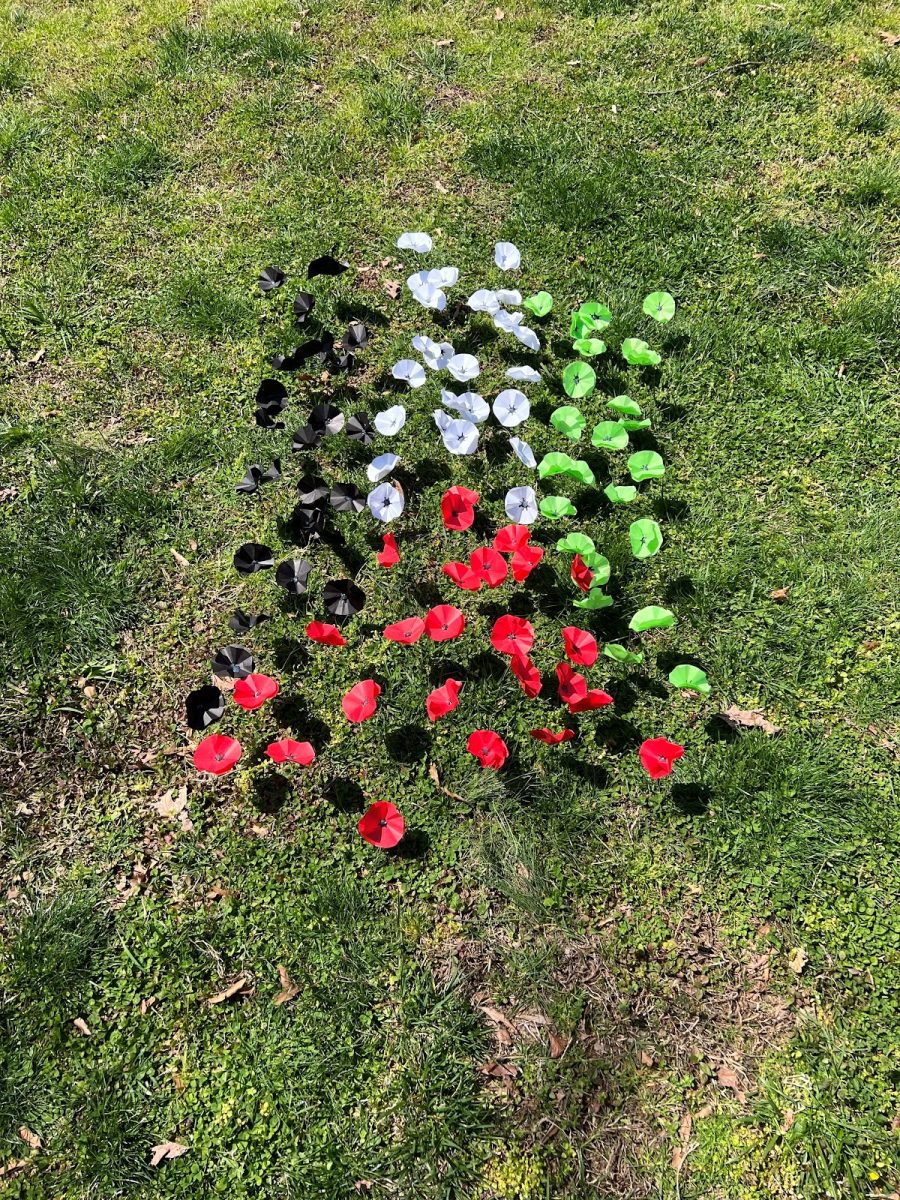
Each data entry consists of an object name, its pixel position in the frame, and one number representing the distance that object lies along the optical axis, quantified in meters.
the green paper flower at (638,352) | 3.32
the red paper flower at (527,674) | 2.53
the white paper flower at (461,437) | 3.00
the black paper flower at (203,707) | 2.55
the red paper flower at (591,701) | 2.48
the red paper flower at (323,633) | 2.61
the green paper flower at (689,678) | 2.50
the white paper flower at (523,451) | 2.95
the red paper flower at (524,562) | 2.71
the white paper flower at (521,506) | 2.92
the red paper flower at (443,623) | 2.62
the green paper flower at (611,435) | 3.07
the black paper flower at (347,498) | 2.94
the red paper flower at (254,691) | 2.52
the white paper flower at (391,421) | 3.14
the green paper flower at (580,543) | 2.75
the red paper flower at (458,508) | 2.84
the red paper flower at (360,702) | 2.53
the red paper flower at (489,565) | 2.68
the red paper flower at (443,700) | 2.50
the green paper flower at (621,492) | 2.98
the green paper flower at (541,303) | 3.44
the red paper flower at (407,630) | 2.61
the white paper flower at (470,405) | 3.05
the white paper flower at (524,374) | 3.18
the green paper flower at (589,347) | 3.30
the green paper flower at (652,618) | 2.57
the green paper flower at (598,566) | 2.73
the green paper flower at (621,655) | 2.58
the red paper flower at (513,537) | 2.78
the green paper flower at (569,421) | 3.08
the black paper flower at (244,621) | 2.72
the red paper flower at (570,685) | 2.50
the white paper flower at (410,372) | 3.22
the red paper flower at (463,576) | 2.68
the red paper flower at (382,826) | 2.32
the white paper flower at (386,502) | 2.89
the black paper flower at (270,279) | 3.56
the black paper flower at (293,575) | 2.75
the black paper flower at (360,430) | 3.09
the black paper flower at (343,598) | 2.71
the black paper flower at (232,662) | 2.60
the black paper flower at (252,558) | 2.83
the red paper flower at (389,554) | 2.76
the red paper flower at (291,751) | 2.44
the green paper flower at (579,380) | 3.17
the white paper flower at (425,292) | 3.38
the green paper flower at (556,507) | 2.88
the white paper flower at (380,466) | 3.00
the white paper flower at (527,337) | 3.26
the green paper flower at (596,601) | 2.68
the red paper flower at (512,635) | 2.55
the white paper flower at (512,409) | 3.12
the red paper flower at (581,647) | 2.56
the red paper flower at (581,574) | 2.72
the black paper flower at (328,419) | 3.06
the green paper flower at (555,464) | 2.95
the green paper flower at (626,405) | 3.13
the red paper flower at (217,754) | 2.43
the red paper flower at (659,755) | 2.39
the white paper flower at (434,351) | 3.23
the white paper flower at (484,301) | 3.36
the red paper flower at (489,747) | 2.42
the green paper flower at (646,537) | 2.80
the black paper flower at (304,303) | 3.48
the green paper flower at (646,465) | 2.99
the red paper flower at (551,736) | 2.49
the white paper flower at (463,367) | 3.19
